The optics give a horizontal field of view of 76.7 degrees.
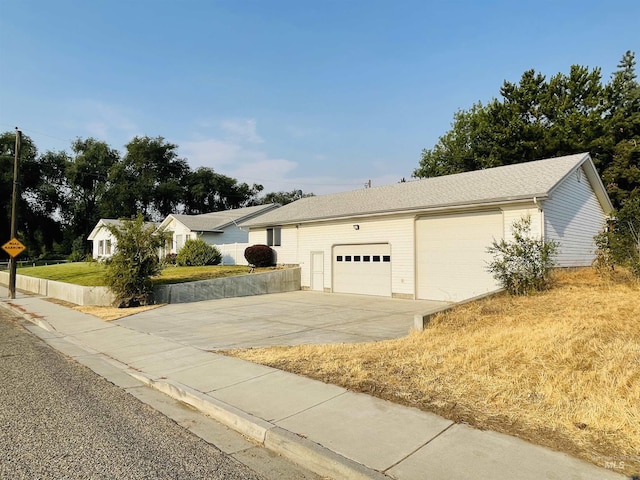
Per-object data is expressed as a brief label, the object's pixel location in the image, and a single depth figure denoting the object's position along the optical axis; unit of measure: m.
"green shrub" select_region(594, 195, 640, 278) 12.27
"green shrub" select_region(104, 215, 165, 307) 14.62
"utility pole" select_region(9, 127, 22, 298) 19.36
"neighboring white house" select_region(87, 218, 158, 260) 41.38
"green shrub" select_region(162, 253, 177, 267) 28.33
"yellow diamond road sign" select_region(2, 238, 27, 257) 18.96
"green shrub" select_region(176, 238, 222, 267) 25.98
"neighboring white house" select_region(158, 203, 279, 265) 30.81
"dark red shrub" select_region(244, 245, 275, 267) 22.59
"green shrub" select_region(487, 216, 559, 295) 11.35
